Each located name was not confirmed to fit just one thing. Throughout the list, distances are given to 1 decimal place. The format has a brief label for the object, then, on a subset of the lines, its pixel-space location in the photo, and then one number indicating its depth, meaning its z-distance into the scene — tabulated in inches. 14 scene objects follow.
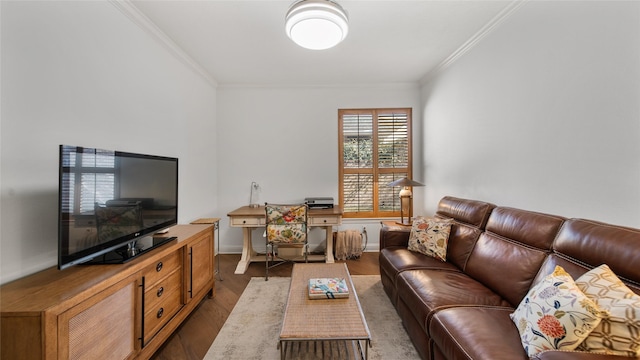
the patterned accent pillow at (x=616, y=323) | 33.5
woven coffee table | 47.9
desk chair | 109.6
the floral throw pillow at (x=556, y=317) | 36.2
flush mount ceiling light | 67.2
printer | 133.1
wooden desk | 119.3
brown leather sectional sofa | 42.3
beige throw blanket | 132.2
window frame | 145.3
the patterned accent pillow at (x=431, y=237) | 84.0
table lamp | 117.1
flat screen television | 45.9
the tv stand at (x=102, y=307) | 35.1
